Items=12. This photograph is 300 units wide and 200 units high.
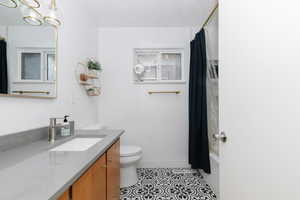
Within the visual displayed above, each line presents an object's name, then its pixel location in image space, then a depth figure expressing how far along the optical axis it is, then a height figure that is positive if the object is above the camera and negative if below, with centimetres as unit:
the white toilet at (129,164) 187 -83
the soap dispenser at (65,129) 132 -27
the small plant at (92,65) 199 +44
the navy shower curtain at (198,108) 192 -12
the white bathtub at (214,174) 169 -87
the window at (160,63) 259 +61
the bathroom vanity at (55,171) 51 -31
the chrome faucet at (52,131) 119 -26
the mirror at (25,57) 96 +30
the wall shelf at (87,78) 184 +25
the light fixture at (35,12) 100 +61
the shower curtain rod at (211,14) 168 +100
